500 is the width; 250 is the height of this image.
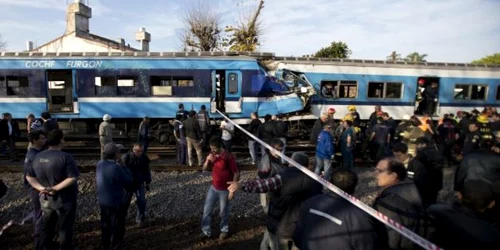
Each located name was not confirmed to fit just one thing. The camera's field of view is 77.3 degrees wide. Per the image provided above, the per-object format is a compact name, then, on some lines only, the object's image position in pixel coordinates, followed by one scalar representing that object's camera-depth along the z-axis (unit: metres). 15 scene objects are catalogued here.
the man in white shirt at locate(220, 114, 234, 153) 8.51
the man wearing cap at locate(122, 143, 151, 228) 4.83
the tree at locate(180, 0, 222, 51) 22.86
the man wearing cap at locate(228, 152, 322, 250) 3.21
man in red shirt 4.56
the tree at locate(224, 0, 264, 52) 22.41
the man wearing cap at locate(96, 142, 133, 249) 3.94
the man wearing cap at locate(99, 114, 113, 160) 8.13
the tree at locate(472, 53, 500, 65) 34.76
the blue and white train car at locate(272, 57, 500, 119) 12.08
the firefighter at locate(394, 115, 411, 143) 7.67
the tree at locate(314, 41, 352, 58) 24.88
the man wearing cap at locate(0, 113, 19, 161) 8.94
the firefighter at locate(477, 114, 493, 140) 7.20
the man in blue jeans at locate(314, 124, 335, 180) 6.75
